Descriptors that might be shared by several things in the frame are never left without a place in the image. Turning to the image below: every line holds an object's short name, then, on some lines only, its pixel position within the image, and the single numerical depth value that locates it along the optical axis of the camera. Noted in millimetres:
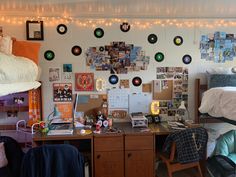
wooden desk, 2582
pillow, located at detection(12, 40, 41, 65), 2426
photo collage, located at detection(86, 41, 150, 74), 3053
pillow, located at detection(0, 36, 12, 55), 2021
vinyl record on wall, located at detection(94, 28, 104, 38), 3029
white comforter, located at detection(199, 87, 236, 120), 2170
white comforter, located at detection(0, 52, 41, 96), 1577
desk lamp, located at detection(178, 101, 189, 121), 3186
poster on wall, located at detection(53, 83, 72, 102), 3043
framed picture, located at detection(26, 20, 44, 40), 2930
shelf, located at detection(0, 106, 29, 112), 2882
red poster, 3055
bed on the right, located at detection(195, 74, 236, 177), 2257
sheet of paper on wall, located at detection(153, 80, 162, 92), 3124
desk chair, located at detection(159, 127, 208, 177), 2469
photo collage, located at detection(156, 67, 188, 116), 3148
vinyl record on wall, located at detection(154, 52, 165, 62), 3121
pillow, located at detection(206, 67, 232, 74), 2982
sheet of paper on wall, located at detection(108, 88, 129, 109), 3102
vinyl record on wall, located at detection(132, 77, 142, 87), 3113
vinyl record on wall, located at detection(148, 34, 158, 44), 3096
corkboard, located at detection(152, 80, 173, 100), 3154
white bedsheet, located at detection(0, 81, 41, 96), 1629
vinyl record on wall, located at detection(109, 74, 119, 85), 3086
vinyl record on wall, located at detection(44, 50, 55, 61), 3004
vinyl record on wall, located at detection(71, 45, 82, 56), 3027
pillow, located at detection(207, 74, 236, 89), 2943
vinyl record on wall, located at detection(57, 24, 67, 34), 2988
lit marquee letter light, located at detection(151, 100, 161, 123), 3123
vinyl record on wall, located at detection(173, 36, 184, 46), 3127
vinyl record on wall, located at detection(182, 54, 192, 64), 3156
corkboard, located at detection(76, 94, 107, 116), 3088
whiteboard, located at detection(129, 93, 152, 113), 3133
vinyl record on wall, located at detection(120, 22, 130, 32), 3045
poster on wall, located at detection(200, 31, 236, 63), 3158
